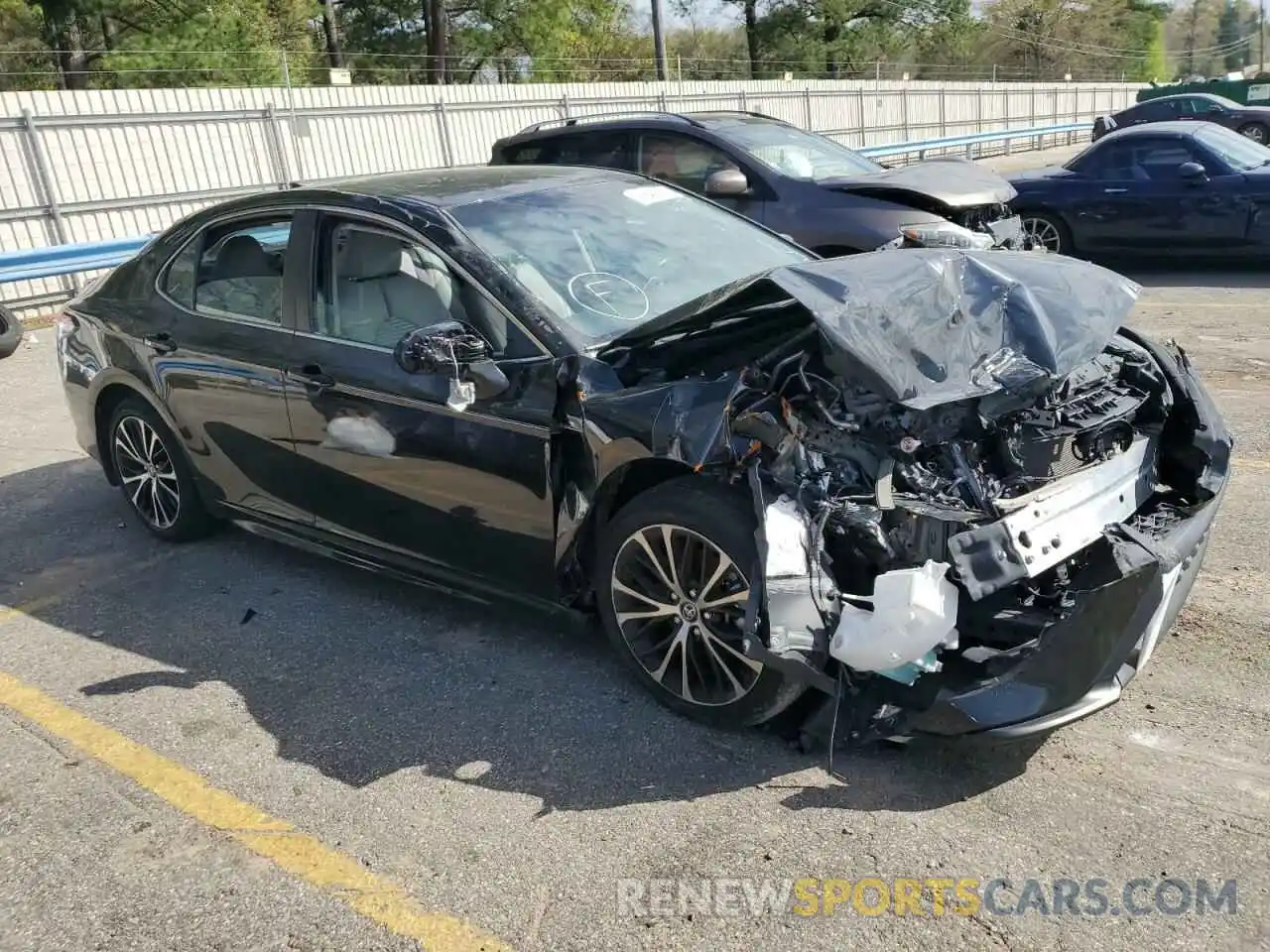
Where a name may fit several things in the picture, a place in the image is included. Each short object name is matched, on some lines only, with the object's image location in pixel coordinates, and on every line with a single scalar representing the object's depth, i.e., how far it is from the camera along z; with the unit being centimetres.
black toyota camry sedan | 291
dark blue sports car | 982
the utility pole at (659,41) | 3079
